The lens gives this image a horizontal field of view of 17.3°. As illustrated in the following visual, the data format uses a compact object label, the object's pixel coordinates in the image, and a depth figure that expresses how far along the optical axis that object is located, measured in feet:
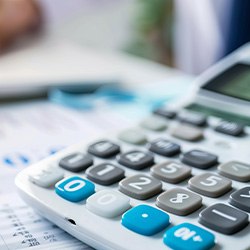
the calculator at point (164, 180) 0.92
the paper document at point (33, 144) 0.99
